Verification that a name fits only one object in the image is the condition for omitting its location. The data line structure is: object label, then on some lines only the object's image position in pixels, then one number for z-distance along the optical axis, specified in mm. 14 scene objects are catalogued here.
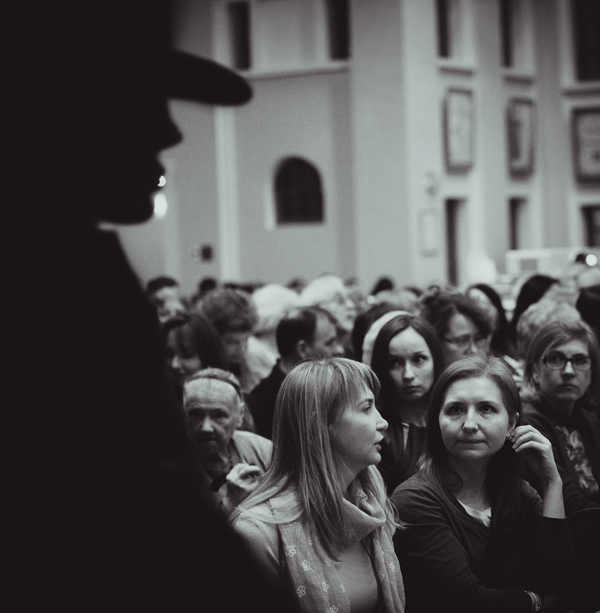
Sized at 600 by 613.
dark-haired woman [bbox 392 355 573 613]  3301
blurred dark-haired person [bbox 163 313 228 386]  5637
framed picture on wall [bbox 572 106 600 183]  24453
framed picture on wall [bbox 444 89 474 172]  21469
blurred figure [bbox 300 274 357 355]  8076
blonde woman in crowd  2934
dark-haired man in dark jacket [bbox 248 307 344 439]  5832
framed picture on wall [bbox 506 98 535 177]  23542
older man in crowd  4148
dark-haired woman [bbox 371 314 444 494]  4297
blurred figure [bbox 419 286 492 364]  5859
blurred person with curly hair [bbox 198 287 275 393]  6523
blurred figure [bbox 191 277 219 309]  14407
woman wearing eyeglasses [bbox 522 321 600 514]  4531
